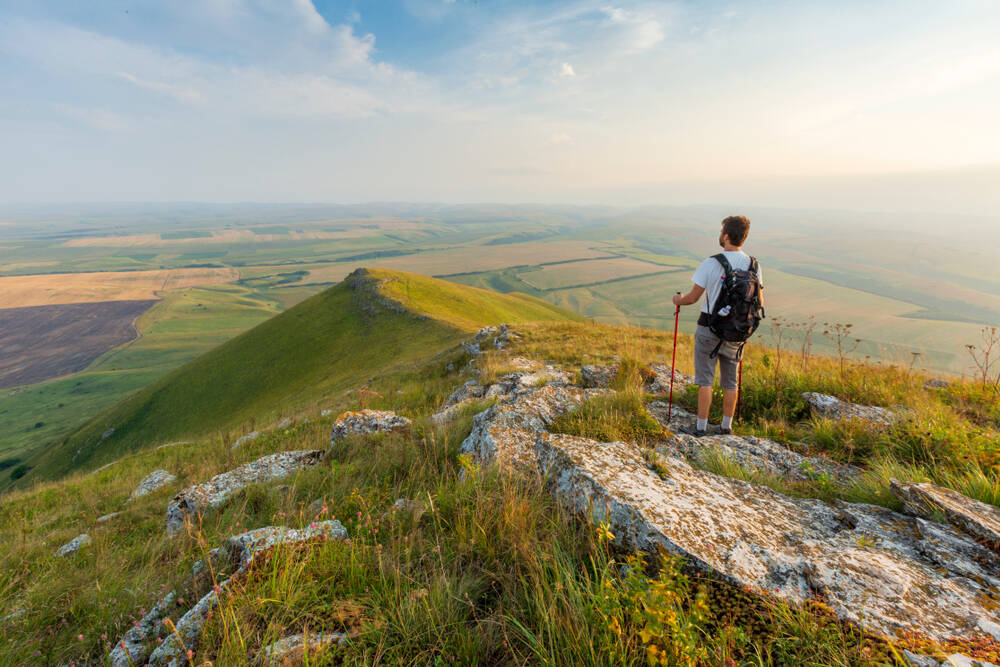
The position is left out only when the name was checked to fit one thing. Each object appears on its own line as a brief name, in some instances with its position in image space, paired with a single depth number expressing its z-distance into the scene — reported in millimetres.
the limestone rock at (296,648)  2393
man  6254
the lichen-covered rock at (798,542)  2520
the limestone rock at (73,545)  5586
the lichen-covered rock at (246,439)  10948
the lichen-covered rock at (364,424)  7836
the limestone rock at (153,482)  9172
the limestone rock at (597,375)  9531
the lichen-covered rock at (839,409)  6211
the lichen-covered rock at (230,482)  6098
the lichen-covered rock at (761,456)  4801
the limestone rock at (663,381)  8892
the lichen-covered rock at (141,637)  2762
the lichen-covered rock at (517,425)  5246
